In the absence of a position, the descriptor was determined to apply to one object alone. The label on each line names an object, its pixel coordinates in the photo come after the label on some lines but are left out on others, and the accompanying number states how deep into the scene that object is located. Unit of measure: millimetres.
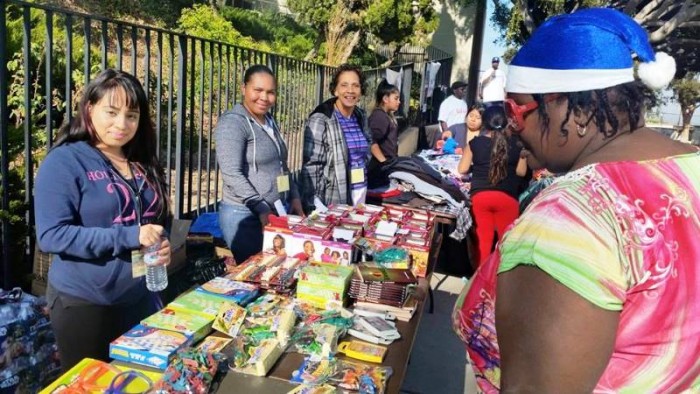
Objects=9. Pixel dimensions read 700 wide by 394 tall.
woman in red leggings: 4695
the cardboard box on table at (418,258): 2689
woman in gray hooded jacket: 3135
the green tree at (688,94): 31703
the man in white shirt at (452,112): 8859
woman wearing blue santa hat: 924
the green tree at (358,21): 16672
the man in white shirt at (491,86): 6523
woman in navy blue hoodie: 2004
